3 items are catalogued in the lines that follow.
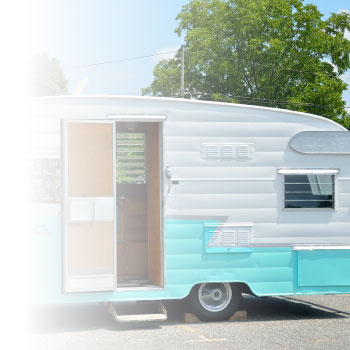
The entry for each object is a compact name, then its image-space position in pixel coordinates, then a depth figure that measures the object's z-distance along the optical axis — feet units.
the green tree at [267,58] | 106.73
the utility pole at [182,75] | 95.28
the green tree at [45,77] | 175.32
